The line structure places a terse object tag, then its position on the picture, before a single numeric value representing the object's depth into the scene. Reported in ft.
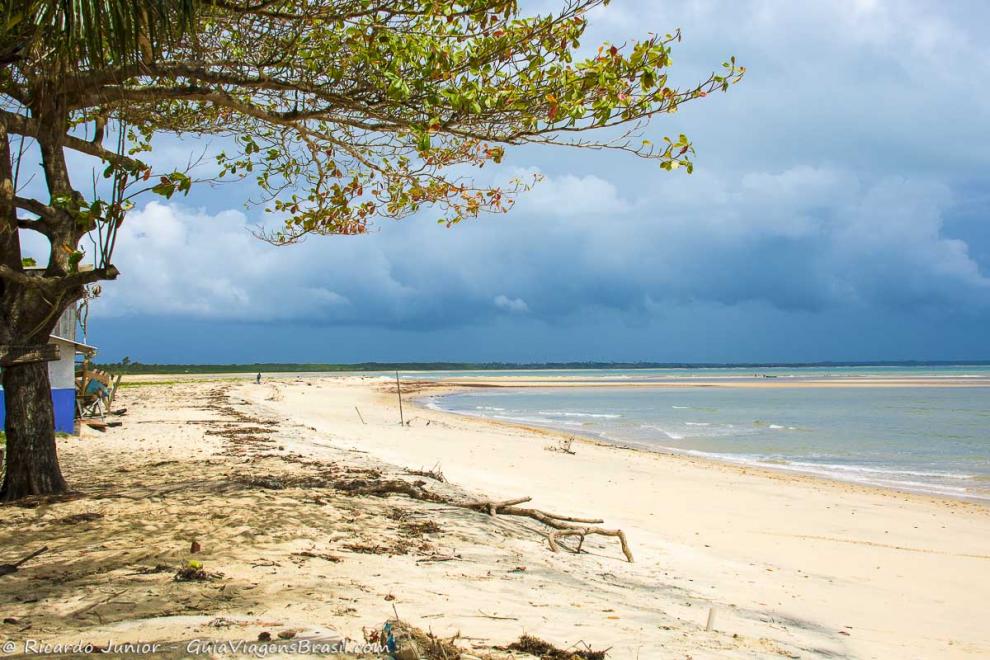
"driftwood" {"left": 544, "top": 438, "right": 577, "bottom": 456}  57.36
